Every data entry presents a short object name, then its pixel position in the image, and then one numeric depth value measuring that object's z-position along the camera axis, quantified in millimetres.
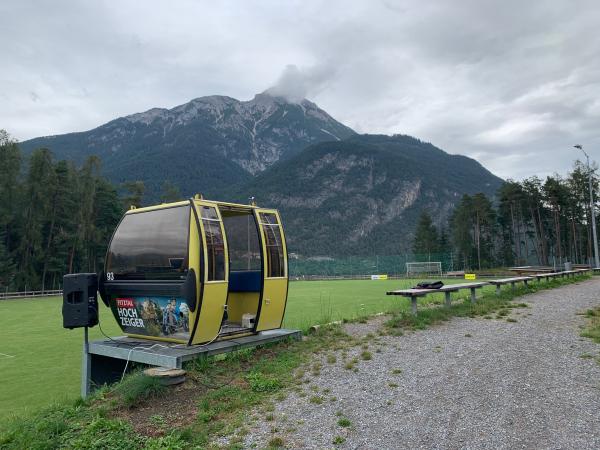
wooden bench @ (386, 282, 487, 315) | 10148
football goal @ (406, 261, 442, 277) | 49562
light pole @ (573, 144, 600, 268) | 26766
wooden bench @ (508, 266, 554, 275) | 23120
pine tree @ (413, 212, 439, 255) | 63219
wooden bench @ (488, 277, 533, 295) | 13969
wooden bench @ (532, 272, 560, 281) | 17450
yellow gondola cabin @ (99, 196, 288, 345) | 6059
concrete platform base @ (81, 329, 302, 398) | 5859
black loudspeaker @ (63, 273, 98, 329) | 6145
